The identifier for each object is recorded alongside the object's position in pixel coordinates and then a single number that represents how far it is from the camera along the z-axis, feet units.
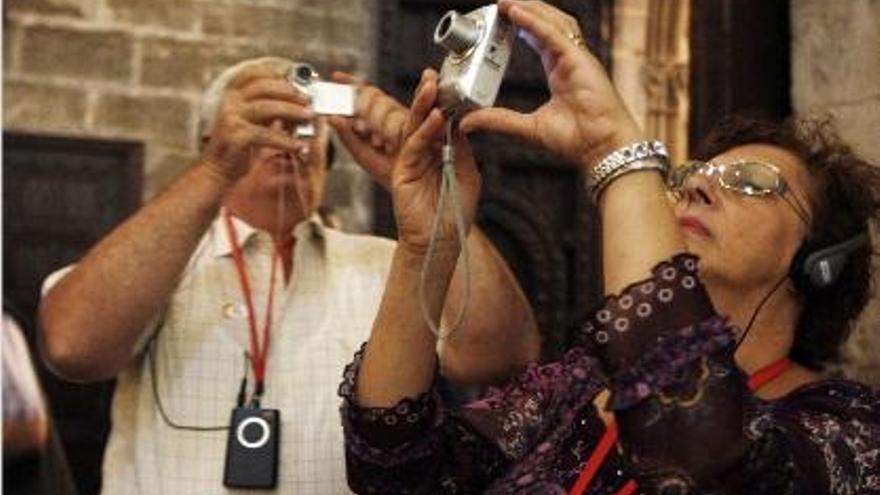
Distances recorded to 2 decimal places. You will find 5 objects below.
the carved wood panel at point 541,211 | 7.94
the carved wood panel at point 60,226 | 7.00
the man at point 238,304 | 6.34
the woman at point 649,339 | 4.51
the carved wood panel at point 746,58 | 7.98
